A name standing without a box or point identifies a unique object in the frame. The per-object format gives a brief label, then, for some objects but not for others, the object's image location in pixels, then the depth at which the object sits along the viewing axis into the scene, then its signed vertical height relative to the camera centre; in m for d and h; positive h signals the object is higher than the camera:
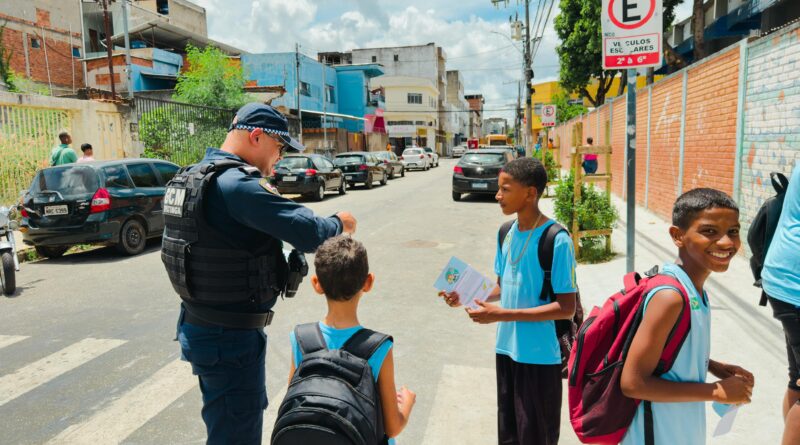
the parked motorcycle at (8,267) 6.83 -1.22
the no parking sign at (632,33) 4.50 +0.95
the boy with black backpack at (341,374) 1.70 -0.69
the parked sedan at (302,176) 17.28 -0.53
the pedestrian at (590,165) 16.27 -0.42
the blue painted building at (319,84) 41.28 +6.15
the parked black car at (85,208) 8.63 -0.68
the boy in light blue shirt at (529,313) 2.53 -0.72
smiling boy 1.73 -0.61
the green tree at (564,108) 45.23 +3.62
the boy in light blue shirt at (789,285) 2.41 -0.61
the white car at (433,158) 43.62 -0.24
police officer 2.23 -0.44
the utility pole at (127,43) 18.91 +4.16
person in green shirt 11.41 +0.24
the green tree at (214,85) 27.50 +3.80
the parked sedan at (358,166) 22.03 -0.37
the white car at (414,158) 39.03 -0.20
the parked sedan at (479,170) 16.27 -0.48
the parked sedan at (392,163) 27.87 -0.36
